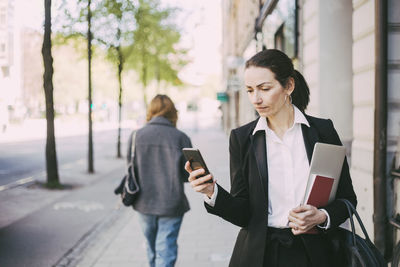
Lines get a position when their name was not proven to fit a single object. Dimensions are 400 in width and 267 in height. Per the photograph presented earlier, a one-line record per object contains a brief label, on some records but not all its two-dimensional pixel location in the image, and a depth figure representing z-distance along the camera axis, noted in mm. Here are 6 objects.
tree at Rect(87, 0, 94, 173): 12492
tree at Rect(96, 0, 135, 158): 13112
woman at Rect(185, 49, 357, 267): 1923
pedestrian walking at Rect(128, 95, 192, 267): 3854
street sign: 29234
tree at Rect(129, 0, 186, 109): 18266
